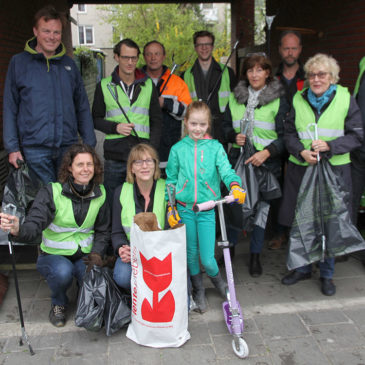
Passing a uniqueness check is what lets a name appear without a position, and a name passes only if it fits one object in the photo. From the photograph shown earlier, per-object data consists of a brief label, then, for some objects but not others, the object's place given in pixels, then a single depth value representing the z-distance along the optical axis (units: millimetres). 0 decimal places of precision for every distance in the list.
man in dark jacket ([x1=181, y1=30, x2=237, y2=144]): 4336
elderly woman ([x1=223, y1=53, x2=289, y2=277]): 3539
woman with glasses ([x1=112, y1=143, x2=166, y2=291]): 3133
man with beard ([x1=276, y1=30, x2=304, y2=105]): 3963
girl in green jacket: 3100
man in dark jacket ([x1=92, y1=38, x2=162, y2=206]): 3646
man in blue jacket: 3424
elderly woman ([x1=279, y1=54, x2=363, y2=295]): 3281
